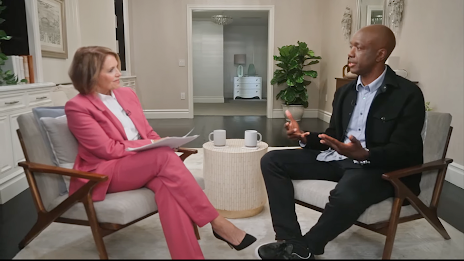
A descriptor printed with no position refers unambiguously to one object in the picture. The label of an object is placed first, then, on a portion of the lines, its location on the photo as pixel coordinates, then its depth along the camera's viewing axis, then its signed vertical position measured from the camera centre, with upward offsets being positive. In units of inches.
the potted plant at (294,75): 250.7 +0.6
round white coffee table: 89.8 -25.4
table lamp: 452.9 +19.5
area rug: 73.6 -35.4
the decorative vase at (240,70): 452.4 +6.7
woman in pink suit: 63.0 -15.3
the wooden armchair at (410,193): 64.4 -22.4
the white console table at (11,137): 106.7 -18.1
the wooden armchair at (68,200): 62.2 -21.8
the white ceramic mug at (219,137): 94.5 -15.6
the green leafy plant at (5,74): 114.7 +0.7
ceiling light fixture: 355.9 +56.0
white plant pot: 261.9 -24.1
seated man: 64.9 -14.9
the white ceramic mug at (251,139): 94.0 -16.0
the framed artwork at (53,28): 151.8 +20.7
